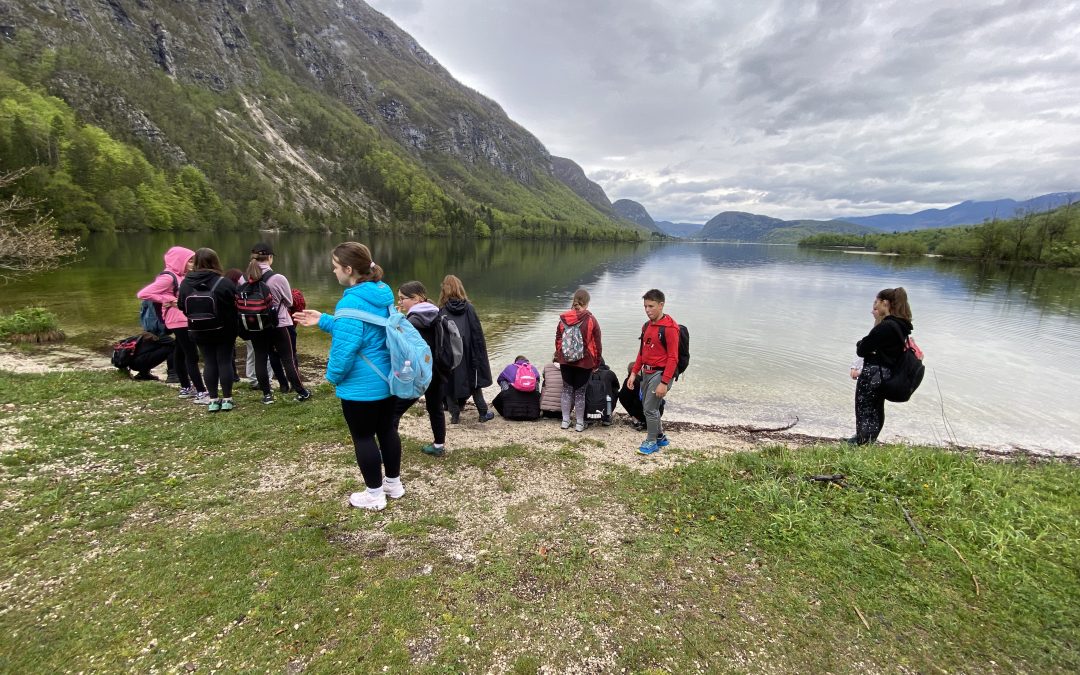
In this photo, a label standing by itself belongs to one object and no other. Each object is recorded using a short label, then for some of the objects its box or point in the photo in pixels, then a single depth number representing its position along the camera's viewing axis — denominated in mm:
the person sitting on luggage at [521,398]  9250
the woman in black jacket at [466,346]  7969
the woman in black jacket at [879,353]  6828
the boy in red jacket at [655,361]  7055
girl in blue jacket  4312
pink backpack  9242
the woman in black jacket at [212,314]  7039
